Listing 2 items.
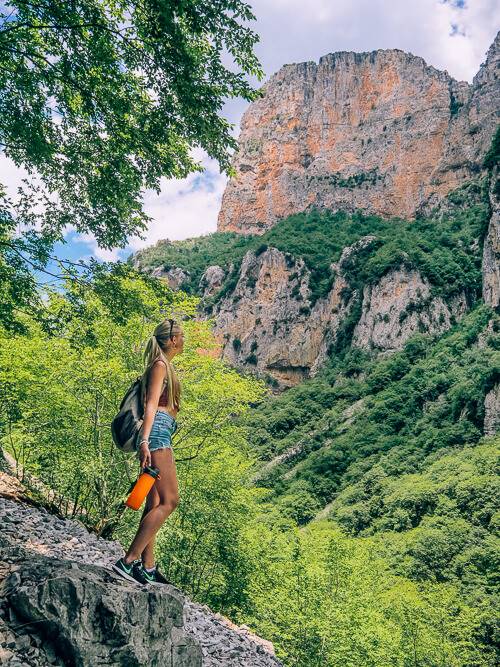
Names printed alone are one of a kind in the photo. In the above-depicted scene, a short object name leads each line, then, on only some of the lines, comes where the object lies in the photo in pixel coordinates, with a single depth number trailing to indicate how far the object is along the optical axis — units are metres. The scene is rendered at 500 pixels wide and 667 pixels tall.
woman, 4.02
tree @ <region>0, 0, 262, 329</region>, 5.86
